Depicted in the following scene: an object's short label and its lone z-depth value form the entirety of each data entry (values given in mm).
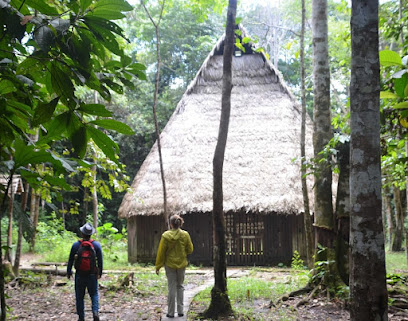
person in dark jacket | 5309
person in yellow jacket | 5551
